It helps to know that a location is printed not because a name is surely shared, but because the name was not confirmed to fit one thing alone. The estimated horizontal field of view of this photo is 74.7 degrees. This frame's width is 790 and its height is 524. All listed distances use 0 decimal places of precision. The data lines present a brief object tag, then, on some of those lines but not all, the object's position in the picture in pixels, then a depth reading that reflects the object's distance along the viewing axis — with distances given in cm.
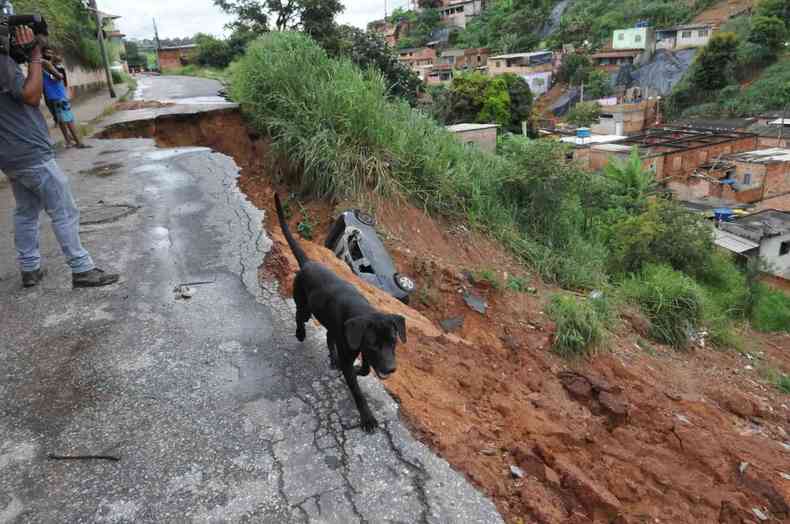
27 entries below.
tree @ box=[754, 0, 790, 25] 4147
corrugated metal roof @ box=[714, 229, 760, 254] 1758
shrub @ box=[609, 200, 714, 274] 1214
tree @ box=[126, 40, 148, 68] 4982
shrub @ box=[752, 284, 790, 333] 1208
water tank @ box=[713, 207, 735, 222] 2112
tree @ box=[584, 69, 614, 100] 4517
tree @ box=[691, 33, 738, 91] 3922
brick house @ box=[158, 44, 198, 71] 4521
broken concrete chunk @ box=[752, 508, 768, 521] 352
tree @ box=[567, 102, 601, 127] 3753
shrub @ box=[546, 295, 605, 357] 564
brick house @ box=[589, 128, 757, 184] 2641
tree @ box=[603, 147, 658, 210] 1648
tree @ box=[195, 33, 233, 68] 3237
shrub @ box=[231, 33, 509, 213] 714
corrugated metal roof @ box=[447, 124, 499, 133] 2055
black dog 242
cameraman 348
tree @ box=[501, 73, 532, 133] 3272
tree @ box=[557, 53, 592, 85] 4719
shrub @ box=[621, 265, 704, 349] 742
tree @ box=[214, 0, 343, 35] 1677
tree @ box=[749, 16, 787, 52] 3928
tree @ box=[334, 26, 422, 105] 1647
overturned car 548
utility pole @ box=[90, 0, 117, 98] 1638
